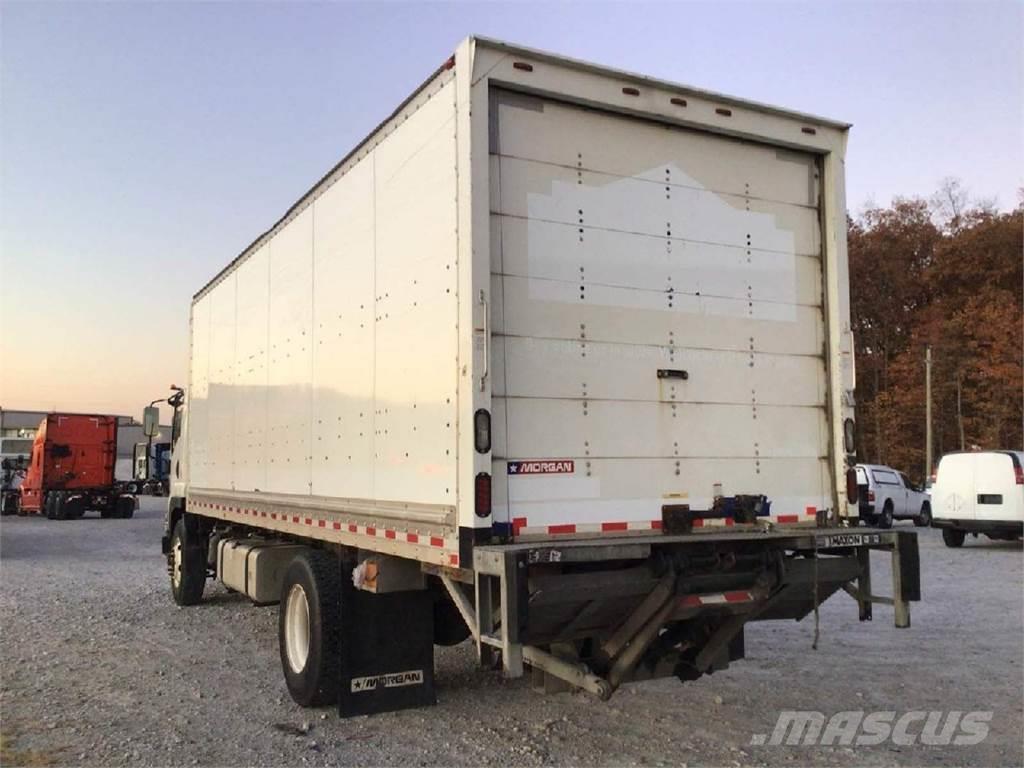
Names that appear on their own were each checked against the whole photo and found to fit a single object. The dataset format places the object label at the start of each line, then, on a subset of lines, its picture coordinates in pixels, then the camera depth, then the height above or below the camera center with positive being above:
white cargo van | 17.06 -0.79
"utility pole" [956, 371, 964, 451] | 39.92 +1.68
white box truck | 4.71 +0.41
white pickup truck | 23.70 -1.20
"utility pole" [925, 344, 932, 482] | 36.09 +1.47
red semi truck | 30.58 -0.36
